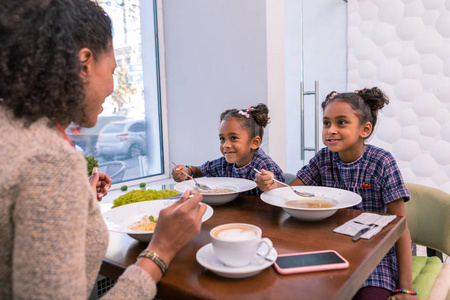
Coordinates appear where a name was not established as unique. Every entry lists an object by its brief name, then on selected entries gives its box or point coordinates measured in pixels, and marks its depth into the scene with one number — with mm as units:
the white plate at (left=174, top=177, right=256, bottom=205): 1290
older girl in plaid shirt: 1205
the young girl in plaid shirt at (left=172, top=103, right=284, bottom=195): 1834
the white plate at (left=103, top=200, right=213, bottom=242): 912
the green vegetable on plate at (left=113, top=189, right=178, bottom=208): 1343
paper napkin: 953
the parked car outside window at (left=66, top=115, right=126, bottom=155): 2320
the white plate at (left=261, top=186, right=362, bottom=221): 1036
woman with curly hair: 544
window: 2488
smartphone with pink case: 741
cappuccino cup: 691
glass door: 2393
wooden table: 670
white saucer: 698
